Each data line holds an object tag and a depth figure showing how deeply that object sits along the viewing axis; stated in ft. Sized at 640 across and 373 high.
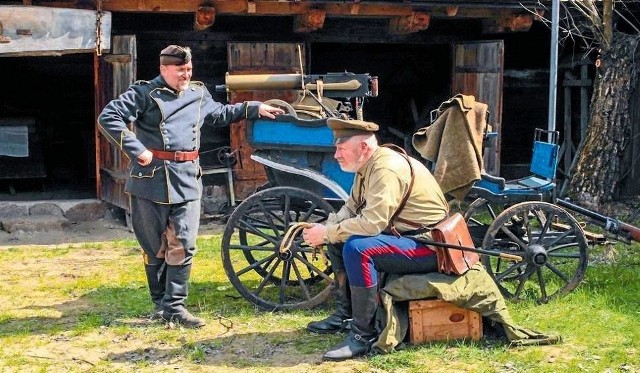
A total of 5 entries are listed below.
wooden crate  16.25
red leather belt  17.76
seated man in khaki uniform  15.46
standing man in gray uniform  17.63
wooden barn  29.84
